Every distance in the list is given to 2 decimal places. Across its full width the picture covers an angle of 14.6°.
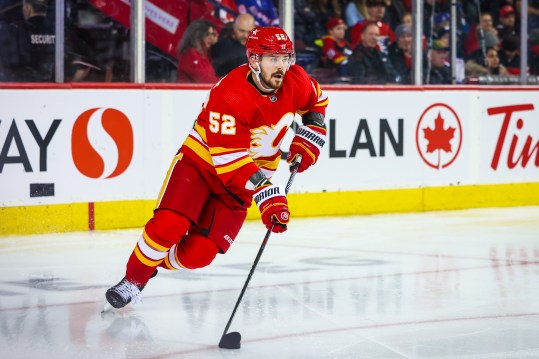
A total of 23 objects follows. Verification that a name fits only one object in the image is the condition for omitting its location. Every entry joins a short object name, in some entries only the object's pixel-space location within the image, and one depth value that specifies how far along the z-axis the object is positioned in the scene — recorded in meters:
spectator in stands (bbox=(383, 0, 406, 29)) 14.81
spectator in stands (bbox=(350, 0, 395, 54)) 14.68
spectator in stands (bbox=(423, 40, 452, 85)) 15.02
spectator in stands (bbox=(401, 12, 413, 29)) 14.81
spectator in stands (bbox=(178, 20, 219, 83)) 13.14
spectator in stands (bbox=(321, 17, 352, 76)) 14.27
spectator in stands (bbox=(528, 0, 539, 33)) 15.67
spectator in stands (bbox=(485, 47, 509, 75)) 15.69
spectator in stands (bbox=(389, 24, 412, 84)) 14.87
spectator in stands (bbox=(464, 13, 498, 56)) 15.46
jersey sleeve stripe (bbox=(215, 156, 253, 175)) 7.12
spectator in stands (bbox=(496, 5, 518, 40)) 15.76
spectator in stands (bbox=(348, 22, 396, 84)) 14.47
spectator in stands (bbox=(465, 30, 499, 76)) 15.50
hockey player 7.13
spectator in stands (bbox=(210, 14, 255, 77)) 13.38
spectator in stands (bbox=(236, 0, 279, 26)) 13.55
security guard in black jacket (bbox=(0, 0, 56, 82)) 11.85
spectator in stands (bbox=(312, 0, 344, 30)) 14.18
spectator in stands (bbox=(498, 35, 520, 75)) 15.80
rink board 11.95
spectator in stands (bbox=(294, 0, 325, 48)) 13.99
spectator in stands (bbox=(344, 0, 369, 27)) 14.48
